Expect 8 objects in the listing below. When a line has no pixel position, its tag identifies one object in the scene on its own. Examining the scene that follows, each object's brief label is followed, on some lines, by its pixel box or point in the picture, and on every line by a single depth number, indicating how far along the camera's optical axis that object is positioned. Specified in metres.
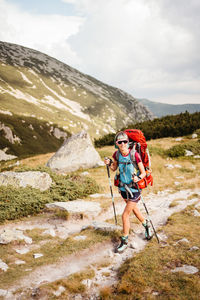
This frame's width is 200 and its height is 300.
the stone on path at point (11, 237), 6.93
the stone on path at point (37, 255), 6.27
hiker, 6.36
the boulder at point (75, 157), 17.31
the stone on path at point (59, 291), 4.41
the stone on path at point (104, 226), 7.53
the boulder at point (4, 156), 79.81
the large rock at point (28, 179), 11.79
